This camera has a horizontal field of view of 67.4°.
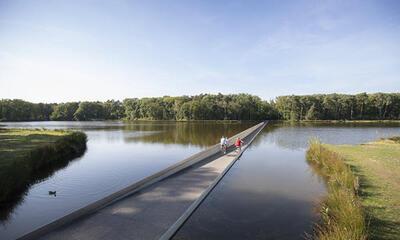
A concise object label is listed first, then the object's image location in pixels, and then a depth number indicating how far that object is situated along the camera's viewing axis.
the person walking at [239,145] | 24.36
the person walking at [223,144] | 22.92
